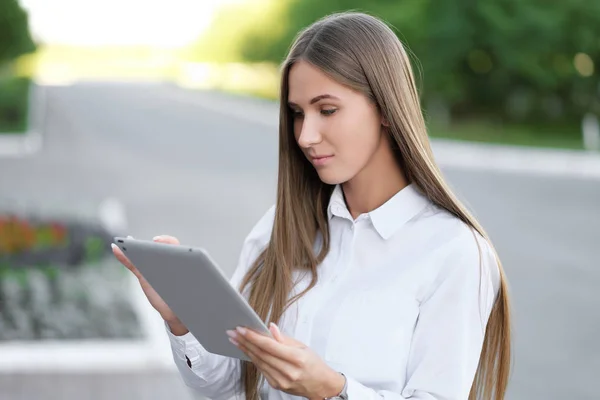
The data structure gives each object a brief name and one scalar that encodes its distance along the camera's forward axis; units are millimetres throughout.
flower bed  5645
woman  2010
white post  19203
